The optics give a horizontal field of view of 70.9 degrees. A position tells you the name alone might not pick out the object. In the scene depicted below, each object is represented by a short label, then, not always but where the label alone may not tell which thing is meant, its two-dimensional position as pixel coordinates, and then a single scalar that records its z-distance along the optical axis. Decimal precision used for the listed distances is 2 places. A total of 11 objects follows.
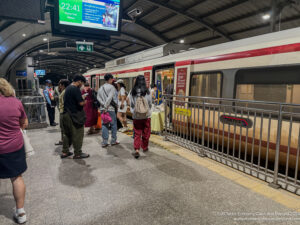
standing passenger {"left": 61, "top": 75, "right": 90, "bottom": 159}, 4.03
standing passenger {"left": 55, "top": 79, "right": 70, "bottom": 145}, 4.61
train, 3.69
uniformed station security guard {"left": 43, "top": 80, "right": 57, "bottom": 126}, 7.65
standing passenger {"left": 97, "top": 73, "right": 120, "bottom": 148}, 4.98
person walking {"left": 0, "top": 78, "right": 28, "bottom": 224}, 2.21
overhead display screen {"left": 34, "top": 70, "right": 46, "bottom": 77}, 36.57
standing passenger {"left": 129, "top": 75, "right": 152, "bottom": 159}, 4.33
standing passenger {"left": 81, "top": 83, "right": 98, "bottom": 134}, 6.25
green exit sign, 13.00
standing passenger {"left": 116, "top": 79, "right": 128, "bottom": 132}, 6.44
